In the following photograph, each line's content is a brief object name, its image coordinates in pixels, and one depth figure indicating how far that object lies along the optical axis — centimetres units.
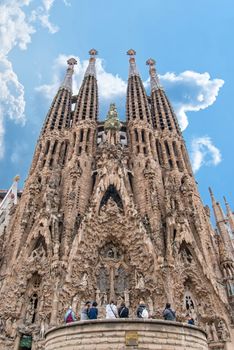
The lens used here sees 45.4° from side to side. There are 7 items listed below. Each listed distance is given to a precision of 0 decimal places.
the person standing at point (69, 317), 993
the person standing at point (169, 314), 935
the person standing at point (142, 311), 962
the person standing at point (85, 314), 951
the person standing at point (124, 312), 927
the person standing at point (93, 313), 916
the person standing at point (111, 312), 930
